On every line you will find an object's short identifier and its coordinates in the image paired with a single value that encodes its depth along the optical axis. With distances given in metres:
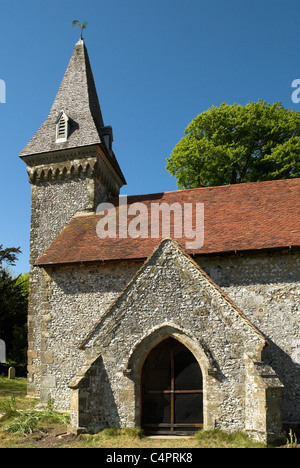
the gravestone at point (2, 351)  25.24
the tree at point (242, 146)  21.45
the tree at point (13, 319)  26.00
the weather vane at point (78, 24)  21.00
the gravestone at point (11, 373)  21.56
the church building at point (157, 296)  8.52
